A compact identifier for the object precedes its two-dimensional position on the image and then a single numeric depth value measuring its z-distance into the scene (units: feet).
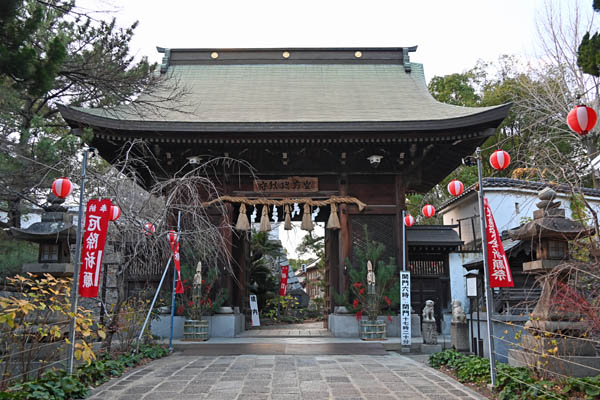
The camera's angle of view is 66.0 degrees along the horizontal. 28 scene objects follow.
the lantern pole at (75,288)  17.60
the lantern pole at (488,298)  18.12
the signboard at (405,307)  29.99
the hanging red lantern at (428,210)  46.09
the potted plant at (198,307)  32.81
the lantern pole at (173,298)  29.04
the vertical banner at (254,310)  50.85
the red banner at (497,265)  19.31
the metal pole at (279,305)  59.81
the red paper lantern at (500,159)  23.89
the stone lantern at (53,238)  23.15
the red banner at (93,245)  19.07
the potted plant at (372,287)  33.24
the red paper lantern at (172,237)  27.65
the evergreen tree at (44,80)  15.67
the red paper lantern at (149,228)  24.18
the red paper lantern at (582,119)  18.13
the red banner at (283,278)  62.17
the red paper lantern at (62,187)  22.66
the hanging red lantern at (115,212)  23.83
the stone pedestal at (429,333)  30.22
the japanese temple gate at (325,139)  33.88
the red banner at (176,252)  26.71
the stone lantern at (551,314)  17.71
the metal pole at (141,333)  25.55
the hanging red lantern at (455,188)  33.14
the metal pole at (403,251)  33.91
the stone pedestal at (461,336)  26.58
